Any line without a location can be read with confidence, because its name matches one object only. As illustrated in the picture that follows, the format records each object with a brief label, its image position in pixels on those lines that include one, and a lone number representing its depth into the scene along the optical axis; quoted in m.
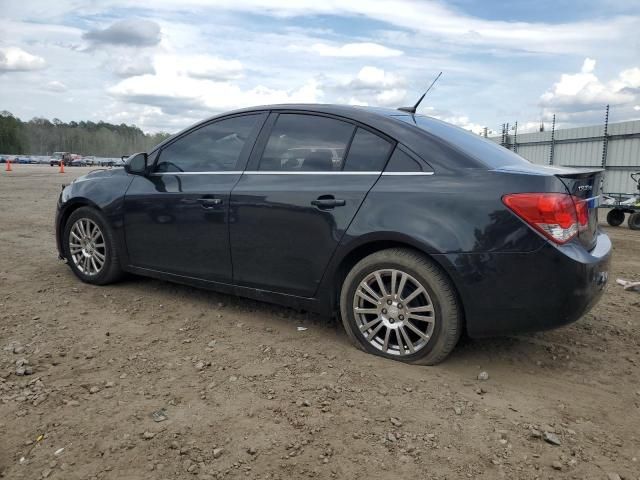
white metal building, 14.80
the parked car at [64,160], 65.69
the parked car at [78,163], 67.04
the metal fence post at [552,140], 17.84
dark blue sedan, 3.08
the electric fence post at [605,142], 15.50
